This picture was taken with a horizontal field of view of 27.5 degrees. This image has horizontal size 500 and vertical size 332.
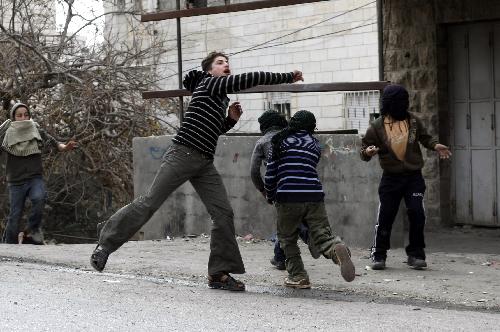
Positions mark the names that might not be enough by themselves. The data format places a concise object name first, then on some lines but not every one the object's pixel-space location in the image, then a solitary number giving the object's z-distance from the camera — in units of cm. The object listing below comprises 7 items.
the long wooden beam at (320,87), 1048
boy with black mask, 902
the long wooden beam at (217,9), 1139
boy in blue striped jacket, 821
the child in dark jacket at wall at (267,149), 903
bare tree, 1547
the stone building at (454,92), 1155
